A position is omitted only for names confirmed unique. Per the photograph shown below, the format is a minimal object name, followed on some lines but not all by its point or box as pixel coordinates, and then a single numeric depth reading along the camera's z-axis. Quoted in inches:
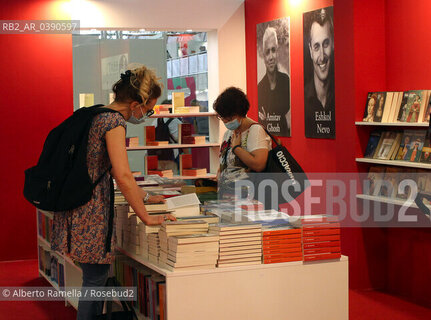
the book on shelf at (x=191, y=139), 308.3
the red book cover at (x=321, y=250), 127.8
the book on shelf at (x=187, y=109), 305.4
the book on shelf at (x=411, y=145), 188.7
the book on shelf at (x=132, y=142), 297.0
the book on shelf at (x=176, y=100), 305.0
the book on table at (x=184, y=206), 143.8
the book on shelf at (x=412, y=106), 185.6
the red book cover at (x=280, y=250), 125.4
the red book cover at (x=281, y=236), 125.1
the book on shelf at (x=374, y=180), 205.1
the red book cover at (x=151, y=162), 303.3
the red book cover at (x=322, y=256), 127.7
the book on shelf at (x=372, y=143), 207.9
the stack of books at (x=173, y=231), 123.3
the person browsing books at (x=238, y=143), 173.5
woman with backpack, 126.8
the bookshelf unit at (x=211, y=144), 303.0
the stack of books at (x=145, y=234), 132.2
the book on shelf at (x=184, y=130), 308.8
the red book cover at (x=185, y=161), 309.9
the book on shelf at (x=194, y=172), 307.6
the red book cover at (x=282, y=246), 125.2
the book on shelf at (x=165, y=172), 303.4
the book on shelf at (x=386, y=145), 199.9
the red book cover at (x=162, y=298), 129.1
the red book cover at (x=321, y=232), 127.9
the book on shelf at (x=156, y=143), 300.8
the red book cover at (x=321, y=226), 128.3
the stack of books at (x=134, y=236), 138.9
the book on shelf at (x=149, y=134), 302.0
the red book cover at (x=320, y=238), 127.6
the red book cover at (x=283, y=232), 125.0
